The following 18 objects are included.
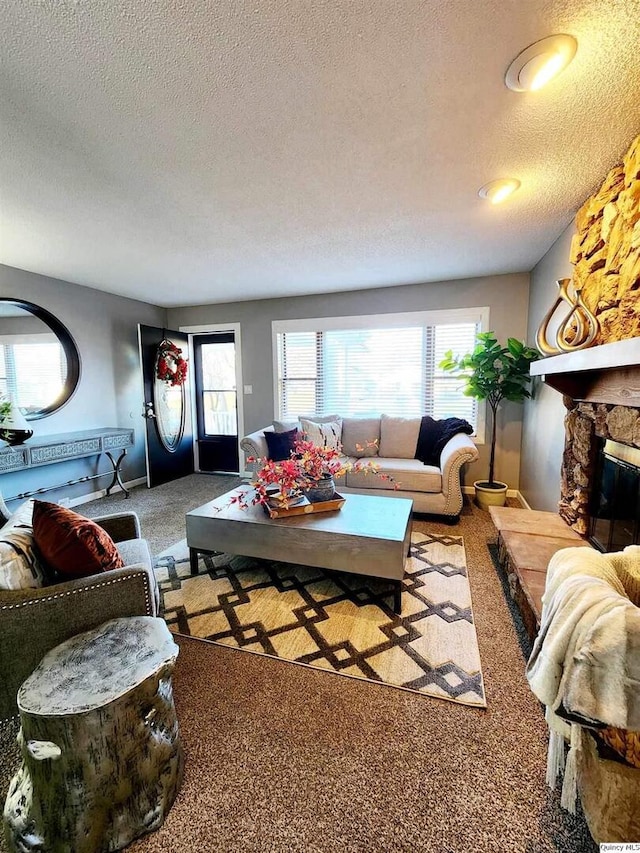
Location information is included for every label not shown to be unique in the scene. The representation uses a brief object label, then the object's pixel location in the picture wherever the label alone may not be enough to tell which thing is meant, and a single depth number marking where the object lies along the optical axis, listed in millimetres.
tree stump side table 980
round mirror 3516
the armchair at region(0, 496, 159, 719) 1251
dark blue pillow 3885
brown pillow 1394
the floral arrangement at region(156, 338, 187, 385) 4922
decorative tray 2406
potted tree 3504
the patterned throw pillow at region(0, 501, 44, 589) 1305
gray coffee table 2068
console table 3168
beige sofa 3307
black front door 4777
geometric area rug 1707
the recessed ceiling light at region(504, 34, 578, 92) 1204
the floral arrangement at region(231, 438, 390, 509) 2375
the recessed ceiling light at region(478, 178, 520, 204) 2094
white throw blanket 812
